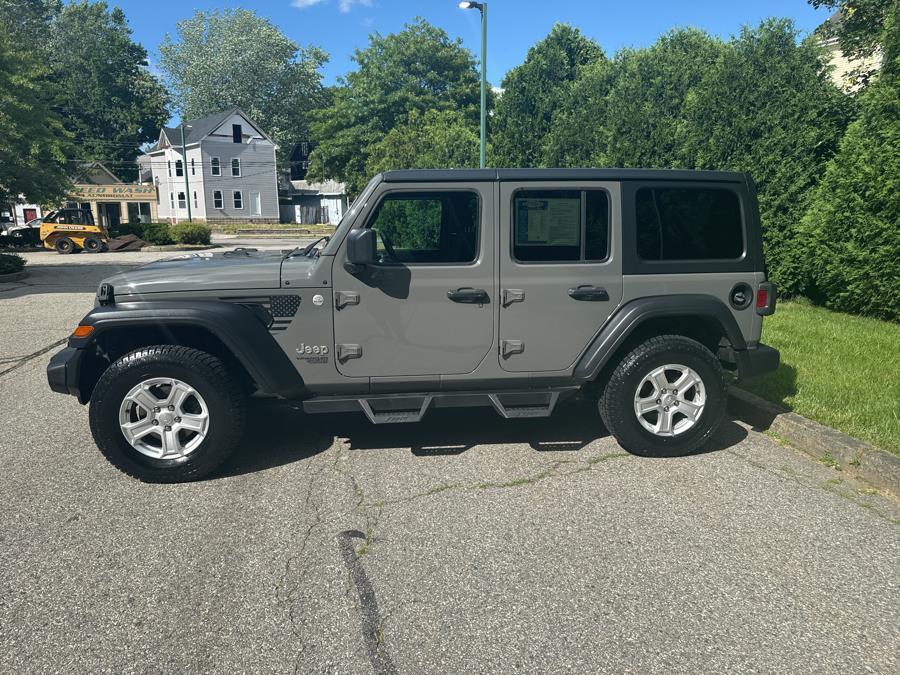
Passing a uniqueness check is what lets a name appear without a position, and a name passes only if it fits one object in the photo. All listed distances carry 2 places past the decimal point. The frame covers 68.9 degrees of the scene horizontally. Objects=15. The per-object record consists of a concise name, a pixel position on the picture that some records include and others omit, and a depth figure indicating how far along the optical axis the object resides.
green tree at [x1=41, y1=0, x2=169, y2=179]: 67.50
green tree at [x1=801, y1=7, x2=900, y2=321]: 7.98
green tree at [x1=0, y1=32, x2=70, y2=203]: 16.25
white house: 52.72
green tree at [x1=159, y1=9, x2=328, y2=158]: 65.31
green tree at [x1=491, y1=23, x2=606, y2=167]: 16.73
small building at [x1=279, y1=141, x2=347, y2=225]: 65.12
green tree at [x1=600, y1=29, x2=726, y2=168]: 11.08
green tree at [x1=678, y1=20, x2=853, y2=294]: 9.26
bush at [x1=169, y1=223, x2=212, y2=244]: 29.95
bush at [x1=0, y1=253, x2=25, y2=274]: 15.68
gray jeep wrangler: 4.02
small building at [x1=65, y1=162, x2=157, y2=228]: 54.16
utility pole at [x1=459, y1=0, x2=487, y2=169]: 16.48
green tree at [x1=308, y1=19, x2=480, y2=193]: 47.78
